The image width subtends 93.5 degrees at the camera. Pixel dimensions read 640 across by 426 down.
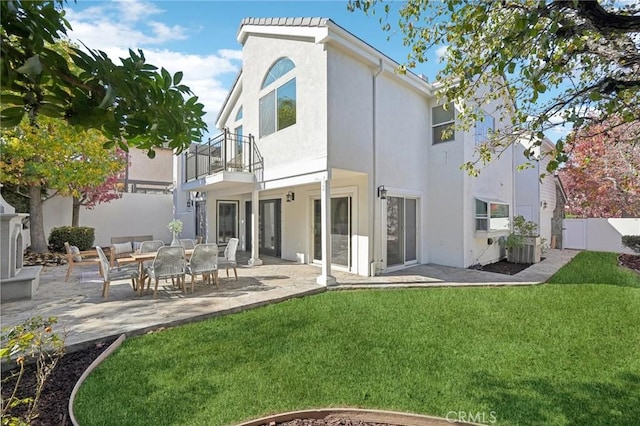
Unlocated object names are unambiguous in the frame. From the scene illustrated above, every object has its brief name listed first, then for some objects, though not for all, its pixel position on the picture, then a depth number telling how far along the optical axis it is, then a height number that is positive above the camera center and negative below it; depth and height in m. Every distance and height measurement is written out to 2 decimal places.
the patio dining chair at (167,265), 7.52 -1.20
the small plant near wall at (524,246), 13.03 -1.29
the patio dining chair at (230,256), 9.45 -1.25
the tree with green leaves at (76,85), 1.06 +0.56
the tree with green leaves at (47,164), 10.59 +2.21
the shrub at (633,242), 13.43 -1.19
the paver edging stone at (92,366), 3.31 -2.13
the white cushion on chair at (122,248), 10.33 -1.04
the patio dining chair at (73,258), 8.95 -1.22
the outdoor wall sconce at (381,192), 10.04 +0.83
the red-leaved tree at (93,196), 16.16 +1.25
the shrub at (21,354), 2.37 -1.80
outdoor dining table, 7.82 -1.35
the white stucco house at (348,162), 9.10 +2.03
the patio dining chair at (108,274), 7.42 -1.45
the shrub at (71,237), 14.77 -0.94
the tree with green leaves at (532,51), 2.71 +1.91
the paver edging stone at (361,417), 3.26 -2.22
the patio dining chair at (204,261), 8.21 -1.21
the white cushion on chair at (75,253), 9.22 -1.08
